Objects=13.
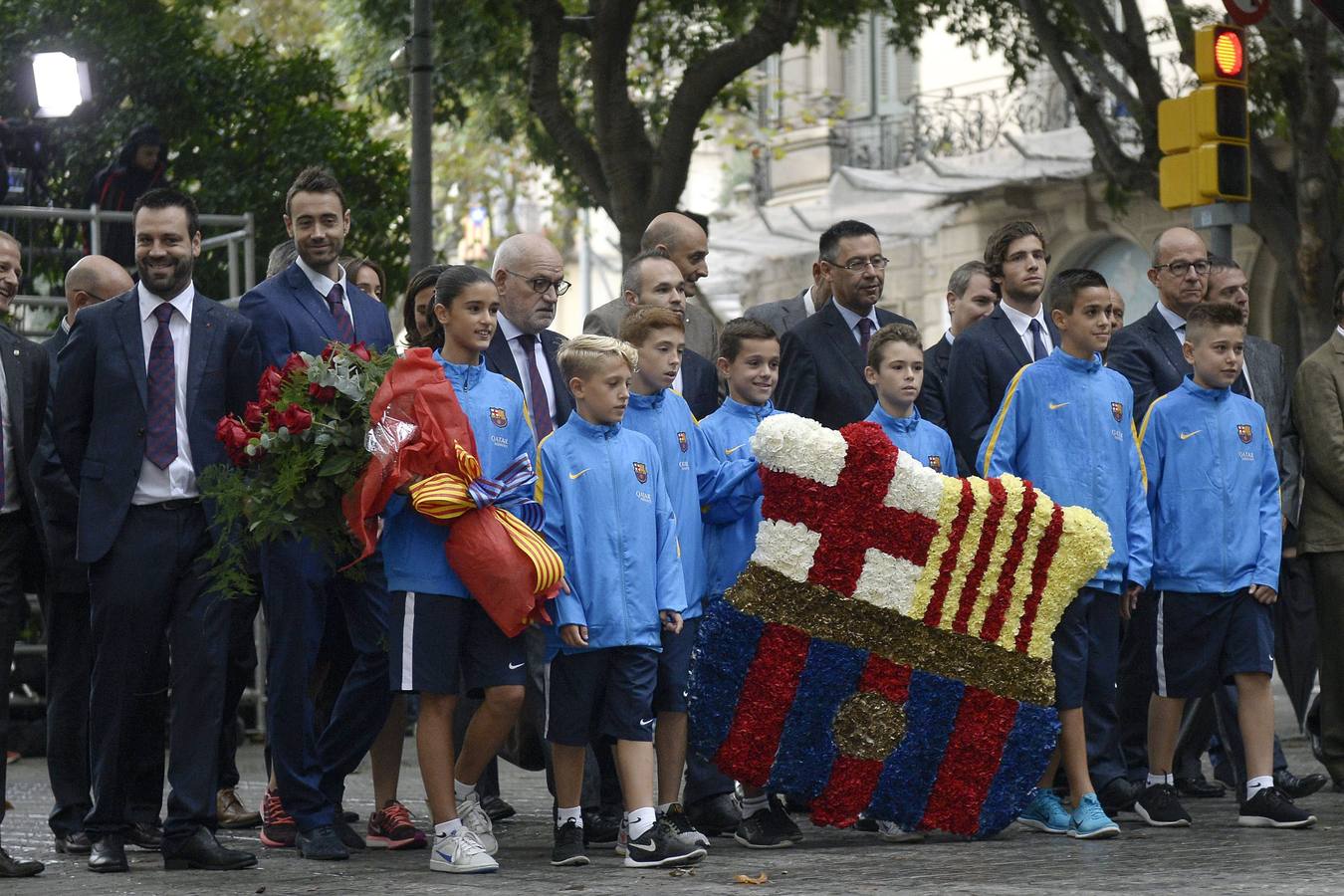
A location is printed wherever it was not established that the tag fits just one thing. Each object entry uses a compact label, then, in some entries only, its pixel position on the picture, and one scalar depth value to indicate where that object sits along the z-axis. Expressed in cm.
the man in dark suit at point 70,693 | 849
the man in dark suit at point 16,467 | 815
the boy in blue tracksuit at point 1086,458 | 862
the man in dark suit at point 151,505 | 788
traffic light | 1280
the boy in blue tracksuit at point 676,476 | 830
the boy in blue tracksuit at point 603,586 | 781
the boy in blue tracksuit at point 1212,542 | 886
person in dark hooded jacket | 1467
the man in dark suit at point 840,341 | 923
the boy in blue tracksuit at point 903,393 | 854
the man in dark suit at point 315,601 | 818
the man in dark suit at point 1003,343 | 919
